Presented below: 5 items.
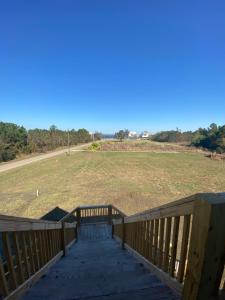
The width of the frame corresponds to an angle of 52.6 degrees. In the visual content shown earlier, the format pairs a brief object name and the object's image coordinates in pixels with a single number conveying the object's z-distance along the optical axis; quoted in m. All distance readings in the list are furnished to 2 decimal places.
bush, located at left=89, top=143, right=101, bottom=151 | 42.28
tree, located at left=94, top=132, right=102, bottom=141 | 98.31
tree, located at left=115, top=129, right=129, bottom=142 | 79.41
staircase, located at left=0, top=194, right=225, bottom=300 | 1.37
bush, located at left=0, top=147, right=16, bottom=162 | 31.09
